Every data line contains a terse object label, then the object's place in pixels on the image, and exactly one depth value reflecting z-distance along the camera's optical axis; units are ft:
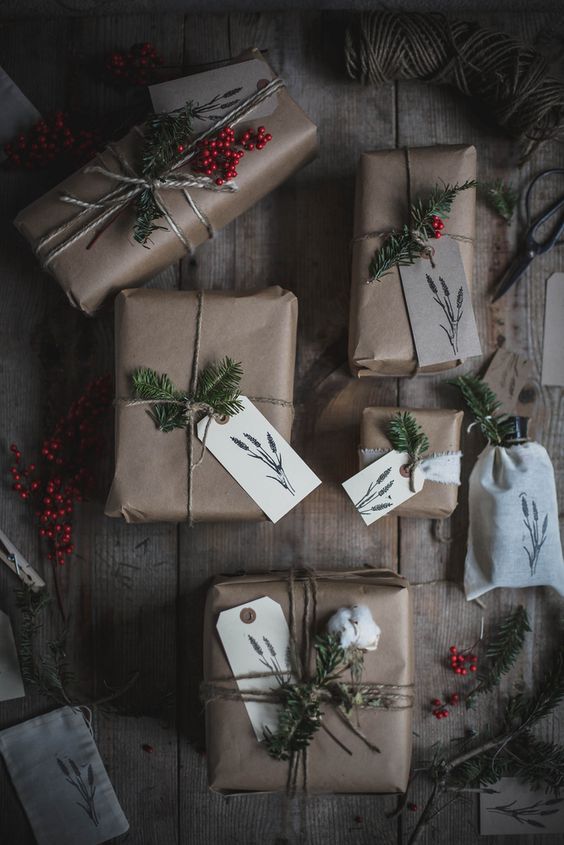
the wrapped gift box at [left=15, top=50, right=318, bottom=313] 3.51
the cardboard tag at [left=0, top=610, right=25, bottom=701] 3.89
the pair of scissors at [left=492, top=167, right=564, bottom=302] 3.88
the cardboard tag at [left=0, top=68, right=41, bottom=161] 3.99
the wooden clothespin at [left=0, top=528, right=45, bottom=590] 3.91
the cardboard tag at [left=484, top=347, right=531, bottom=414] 3.92
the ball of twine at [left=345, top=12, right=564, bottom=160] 3.63
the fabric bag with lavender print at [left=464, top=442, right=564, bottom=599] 3.65
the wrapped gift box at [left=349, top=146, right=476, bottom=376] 3.50
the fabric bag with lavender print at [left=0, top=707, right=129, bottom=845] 3.82
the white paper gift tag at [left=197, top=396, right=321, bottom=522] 3.42
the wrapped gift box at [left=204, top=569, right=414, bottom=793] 3.31
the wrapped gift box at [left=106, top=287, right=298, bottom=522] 3.45
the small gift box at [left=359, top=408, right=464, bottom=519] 3.56
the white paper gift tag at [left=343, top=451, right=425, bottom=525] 3.54
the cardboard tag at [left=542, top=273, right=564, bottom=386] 3.95
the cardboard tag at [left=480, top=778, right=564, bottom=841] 3.84
